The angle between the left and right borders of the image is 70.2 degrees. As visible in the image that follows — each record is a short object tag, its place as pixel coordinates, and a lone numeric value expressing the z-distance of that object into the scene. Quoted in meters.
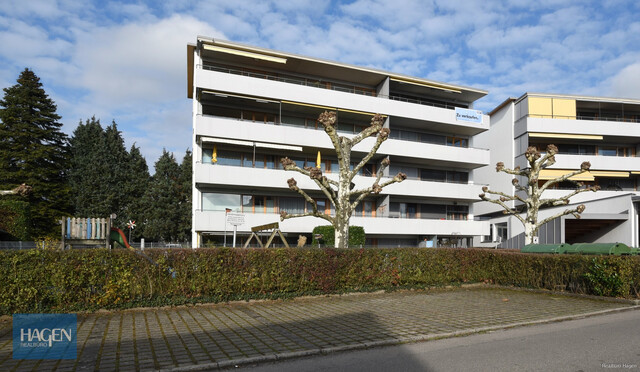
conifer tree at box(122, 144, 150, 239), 53.28
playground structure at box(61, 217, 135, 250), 14.02
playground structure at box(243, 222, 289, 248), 16.36
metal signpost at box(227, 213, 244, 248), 15.03
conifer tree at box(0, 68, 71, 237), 39.53
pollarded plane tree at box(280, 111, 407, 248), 14.51
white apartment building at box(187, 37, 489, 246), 30.92
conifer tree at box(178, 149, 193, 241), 54.06
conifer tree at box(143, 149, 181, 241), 53.00
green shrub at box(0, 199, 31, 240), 23.61
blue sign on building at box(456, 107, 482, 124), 38.34
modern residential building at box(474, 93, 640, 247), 42.44
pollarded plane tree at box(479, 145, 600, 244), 22.61
